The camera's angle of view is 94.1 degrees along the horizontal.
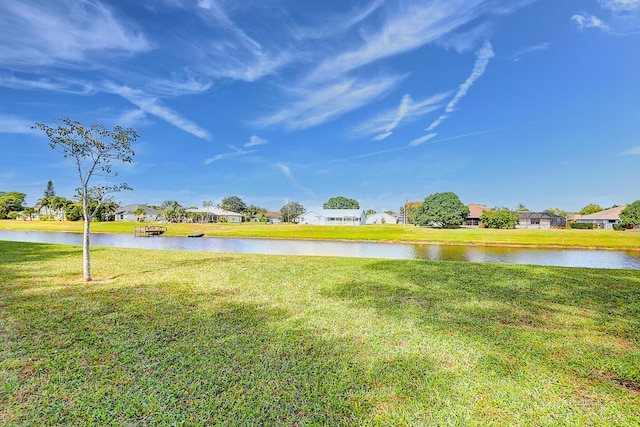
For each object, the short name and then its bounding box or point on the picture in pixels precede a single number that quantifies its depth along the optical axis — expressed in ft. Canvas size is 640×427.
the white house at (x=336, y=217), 200.23
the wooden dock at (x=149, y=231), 118.83
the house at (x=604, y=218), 173.49
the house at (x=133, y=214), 247.25
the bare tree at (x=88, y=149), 20.68
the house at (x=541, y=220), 178.50
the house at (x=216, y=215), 234.79
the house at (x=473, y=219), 197.50
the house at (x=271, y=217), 272.04
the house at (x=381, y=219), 257.34
